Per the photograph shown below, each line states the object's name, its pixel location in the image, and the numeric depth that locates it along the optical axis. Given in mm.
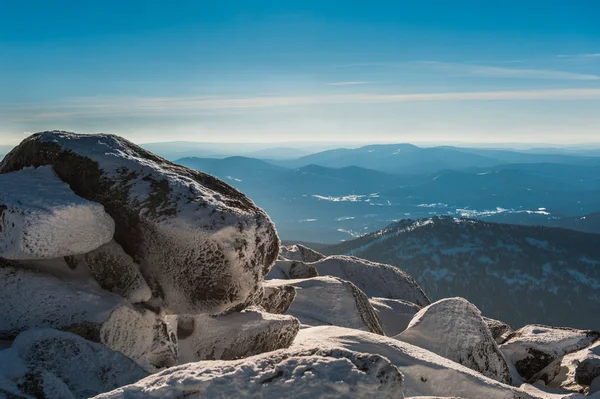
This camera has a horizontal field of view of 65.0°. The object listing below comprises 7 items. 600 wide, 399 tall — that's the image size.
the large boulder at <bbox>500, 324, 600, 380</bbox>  20359
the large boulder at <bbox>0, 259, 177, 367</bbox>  11312
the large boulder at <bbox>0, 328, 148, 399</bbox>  8523
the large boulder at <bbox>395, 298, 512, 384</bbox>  17609
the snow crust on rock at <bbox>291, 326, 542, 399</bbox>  13008
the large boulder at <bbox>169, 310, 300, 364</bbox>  13367
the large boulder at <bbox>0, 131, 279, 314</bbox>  12062
